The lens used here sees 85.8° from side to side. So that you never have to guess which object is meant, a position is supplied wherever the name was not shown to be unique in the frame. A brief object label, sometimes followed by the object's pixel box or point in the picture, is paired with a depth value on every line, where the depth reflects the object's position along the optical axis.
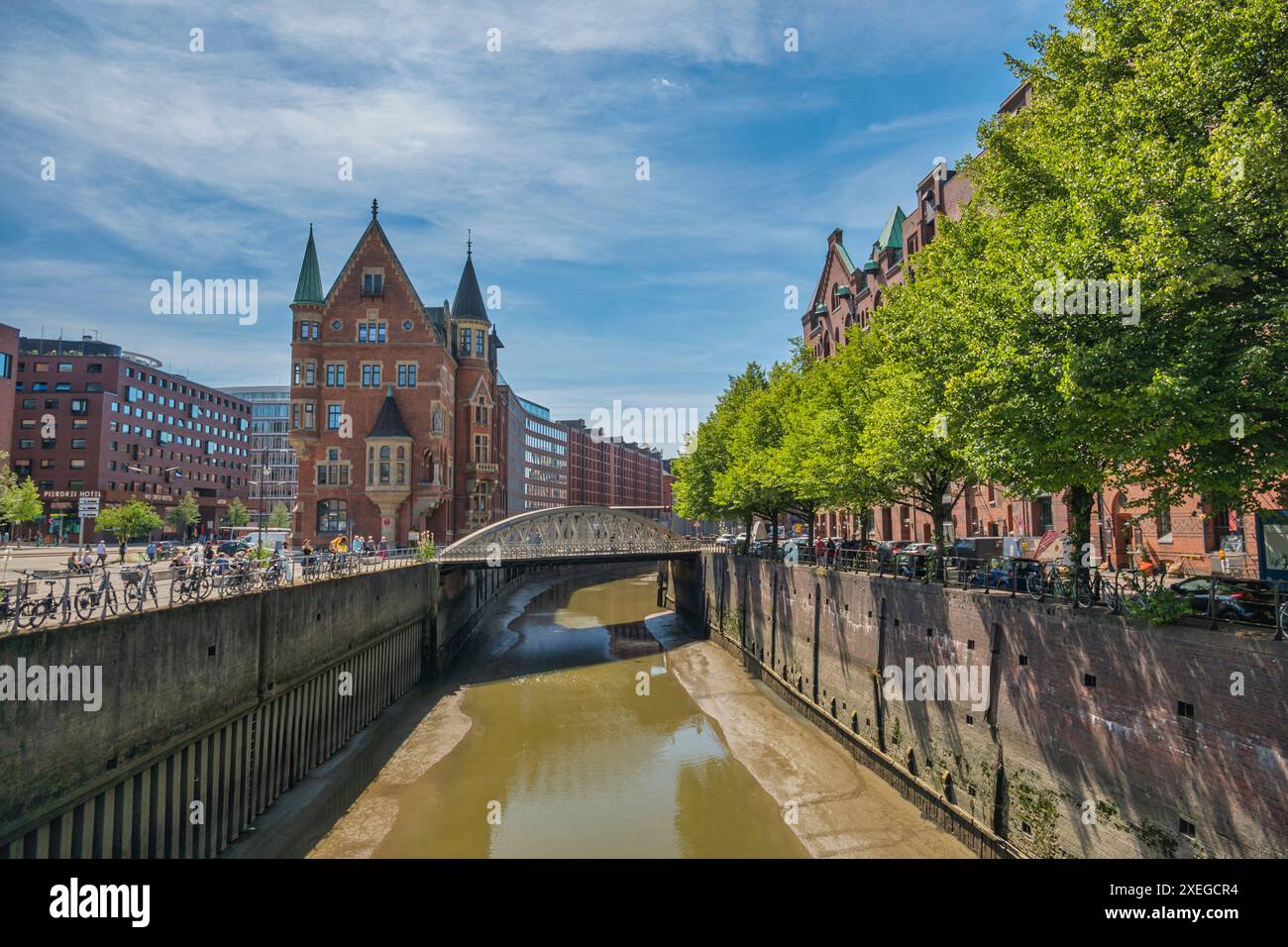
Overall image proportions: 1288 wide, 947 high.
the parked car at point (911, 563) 21.98
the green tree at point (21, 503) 38.59
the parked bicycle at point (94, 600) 13.17
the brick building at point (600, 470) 156.50
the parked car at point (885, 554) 23.78
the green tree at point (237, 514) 104.12
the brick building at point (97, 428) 81.88
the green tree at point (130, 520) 50.91
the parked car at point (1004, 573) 16.73
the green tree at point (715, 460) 48.16
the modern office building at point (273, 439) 139.62
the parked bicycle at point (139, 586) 14.28
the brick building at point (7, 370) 55.22
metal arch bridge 42.78
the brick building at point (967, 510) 22.58
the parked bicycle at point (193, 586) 16.50
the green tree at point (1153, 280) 11.02
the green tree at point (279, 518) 107.69
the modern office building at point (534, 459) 111.00
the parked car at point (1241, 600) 11.55
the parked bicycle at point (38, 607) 11.93
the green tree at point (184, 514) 87.50
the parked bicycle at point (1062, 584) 14.22
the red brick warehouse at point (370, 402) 49.25
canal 17.14
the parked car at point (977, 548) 24.97
